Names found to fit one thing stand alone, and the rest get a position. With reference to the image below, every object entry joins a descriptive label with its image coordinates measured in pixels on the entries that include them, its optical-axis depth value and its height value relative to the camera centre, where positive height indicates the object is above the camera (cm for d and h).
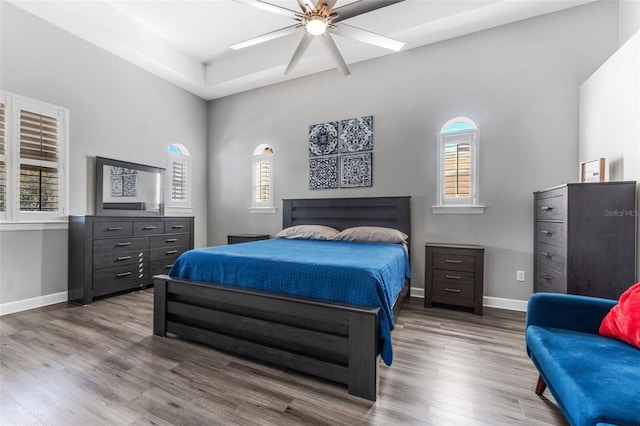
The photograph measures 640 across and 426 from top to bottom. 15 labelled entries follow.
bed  167 -81
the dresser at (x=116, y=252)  332 -55
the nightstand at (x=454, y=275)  307 -69
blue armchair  94 -62
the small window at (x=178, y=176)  479 +62
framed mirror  382 +32
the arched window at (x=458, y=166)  344 +59
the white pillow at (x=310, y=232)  376 -27
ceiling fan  226 +162
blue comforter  179 -44
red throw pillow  135 -52
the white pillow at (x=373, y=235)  337 -27
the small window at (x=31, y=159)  298 +57
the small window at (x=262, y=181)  485 +55
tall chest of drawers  220 -18
